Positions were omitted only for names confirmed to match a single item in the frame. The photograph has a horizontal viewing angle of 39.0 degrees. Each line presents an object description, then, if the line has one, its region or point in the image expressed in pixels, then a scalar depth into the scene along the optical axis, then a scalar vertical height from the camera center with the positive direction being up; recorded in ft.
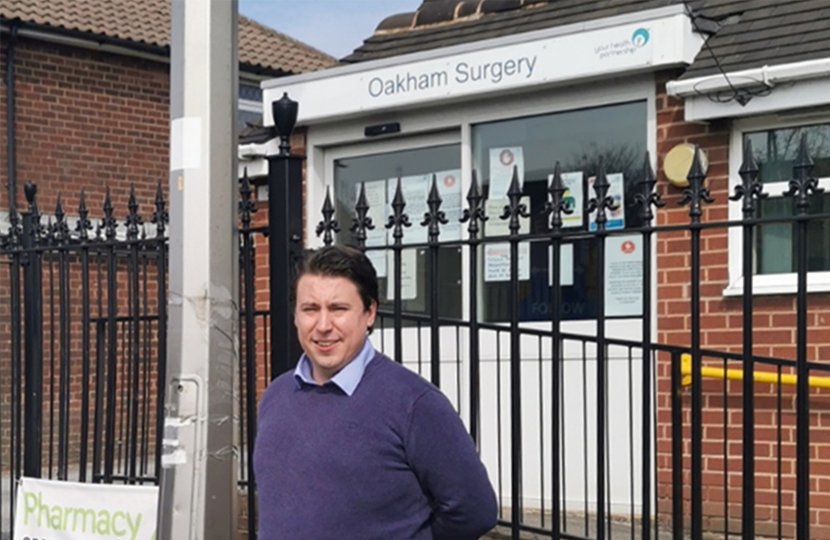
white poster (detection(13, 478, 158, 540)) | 15.62 -3.32
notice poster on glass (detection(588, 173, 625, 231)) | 23.61 +1.54
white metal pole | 11.68 -0.08
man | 9.46 -1.38
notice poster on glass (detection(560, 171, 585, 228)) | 24.11 +1.68
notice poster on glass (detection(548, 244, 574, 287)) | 24.27 +0.20
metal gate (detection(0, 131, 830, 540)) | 11.75 -1.60
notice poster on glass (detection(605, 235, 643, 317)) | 23.15 -0.03
